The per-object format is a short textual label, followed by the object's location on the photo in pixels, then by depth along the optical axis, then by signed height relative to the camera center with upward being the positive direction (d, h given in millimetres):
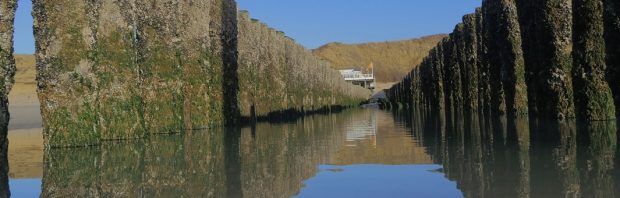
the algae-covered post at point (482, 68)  24144 +1388
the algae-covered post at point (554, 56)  15008 +1089
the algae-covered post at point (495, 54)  20030 +1613
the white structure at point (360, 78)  122500 +5510
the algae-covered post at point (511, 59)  18938 +1313
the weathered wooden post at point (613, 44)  10867 +971
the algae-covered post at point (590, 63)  13508 +804
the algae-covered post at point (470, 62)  27453 +1870
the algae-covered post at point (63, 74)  11078 +689
